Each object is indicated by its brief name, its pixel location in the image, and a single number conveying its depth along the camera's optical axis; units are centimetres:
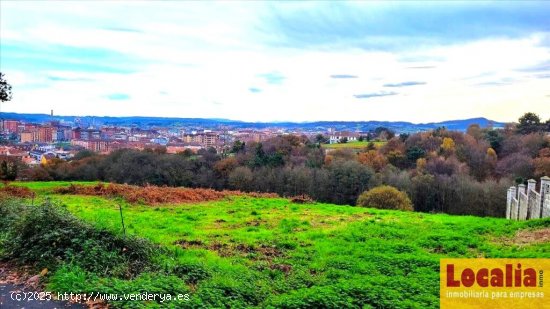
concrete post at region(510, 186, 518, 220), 2100
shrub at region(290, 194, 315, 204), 2095
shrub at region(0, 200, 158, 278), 755
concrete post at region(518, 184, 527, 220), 1897
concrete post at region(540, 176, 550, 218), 1525
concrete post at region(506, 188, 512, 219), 2321
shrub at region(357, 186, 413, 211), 2611
